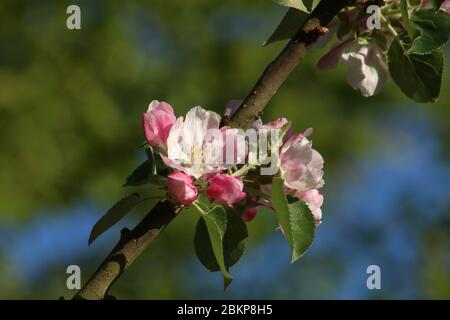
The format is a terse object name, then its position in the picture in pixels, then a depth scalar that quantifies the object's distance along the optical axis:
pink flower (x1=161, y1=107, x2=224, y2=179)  0.86
